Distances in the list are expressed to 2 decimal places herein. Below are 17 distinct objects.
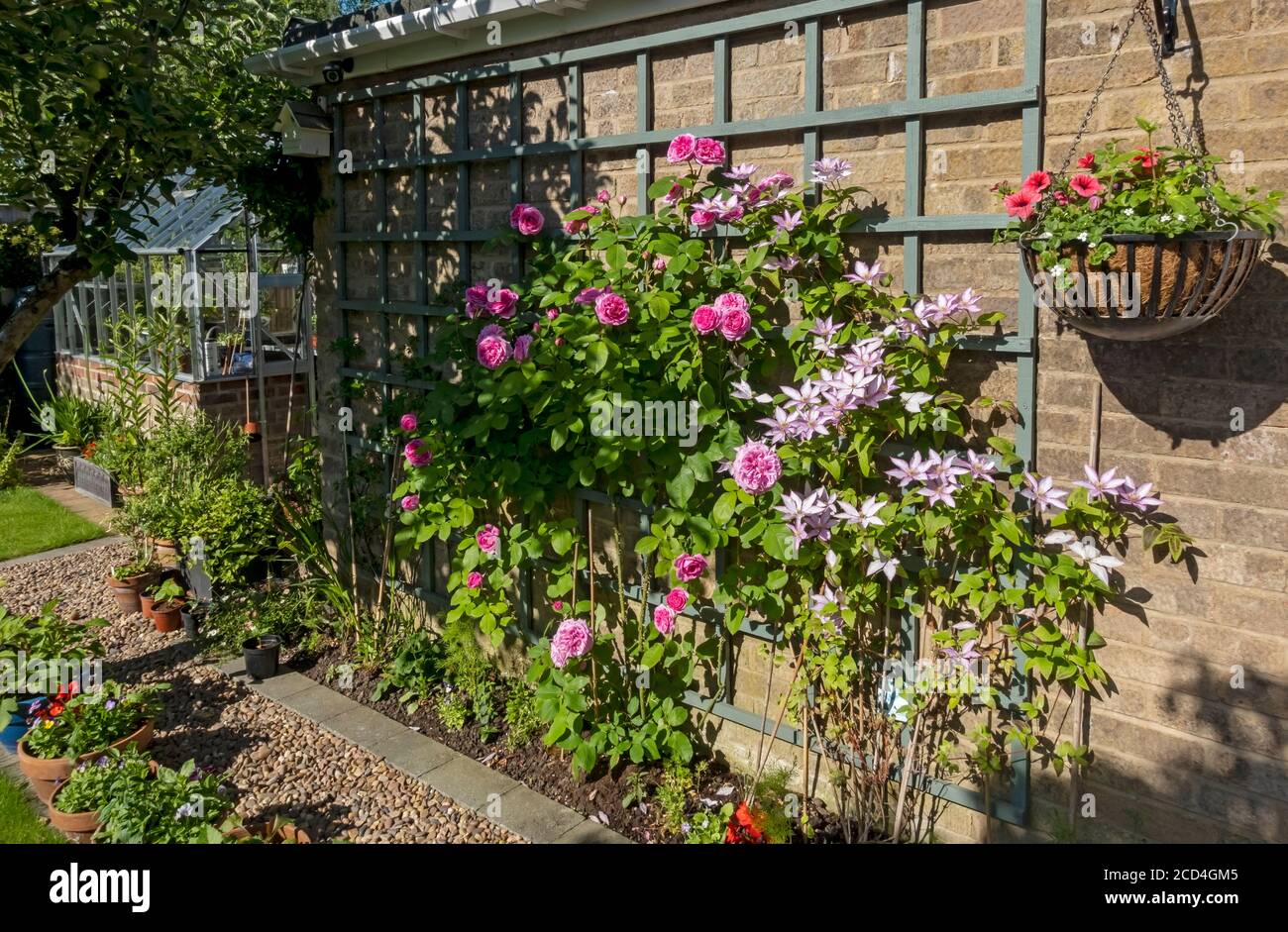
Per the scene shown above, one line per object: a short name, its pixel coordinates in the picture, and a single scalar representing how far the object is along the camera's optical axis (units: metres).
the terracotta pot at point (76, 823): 3.89
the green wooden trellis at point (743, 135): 3.29
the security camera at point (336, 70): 5.78
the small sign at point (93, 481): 9.24
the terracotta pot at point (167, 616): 6.32
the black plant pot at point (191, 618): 6.18
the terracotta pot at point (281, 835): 3.66
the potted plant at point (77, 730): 4.23
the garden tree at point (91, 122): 4.23
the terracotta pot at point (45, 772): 4.20
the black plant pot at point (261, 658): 5.61
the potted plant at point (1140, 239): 2.66
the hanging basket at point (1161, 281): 2.67
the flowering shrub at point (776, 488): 3.34
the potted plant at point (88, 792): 3.90
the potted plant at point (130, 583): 6.62
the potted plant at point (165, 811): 3.60
